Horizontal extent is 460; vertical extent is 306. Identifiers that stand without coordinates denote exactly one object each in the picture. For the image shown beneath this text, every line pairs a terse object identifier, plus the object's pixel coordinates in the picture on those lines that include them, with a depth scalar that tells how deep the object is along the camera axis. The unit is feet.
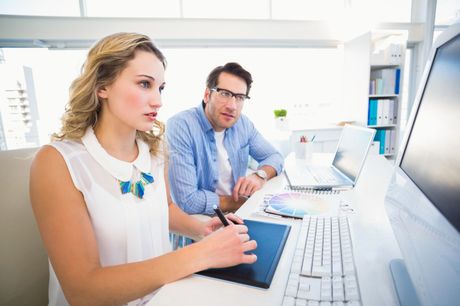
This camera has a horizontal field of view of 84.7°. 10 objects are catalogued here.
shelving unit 9.87
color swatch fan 2.90
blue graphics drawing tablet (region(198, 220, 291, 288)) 1.73
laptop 3.79
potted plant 10.82
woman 1.85
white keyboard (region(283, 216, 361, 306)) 1.50
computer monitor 1.10
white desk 1.56
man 4.07
